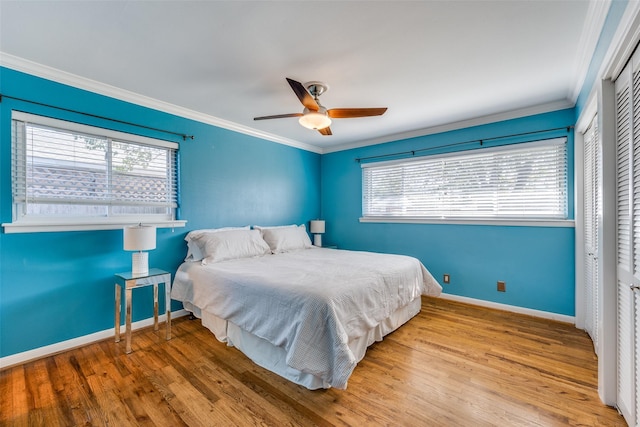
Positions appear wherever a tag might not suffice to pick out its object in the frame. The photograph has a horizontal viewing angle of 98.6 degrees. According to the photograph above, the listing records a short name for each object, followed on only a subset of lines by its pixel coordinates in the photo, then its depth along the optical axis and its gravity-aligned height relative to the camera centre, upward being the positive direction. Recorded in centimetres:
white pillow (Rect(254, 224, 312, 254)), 380 -34
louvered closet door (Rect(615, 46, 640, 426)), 142 -7
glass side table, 239 -66
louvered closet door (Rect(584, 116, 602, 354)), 238 -15
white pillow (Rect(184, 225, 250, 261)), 316 -38
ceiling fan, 237 +95
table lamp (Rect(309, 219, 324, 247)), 490 -26
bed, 181 -70
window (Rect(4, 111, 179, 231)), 230 +39
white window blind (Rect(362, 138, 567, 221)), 314 +39
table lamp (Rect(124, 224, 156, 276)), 246 -25
